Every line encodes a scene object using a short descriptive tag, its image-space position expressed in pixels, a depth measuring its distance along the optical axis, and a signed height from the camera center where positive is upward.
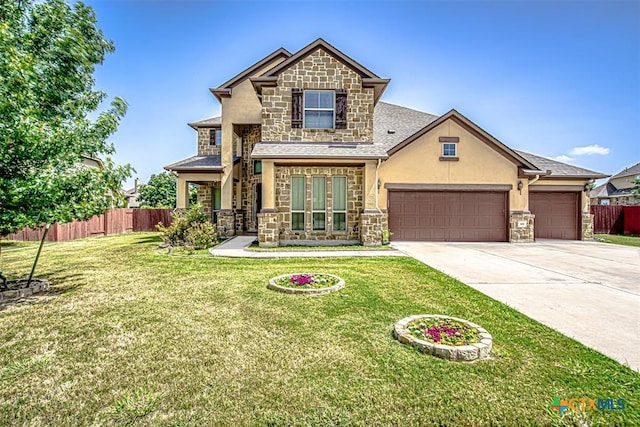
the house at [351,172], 12.71 +1.72
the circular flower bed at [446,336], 3.54 -1.67
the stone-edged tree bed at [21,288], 5.98 -1.63
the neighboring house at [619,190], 42.31 +2.58
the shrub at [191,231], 12.38 -0.89
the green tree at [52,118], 5.21 +1.89
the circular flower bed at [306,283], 6.05 -1.61
